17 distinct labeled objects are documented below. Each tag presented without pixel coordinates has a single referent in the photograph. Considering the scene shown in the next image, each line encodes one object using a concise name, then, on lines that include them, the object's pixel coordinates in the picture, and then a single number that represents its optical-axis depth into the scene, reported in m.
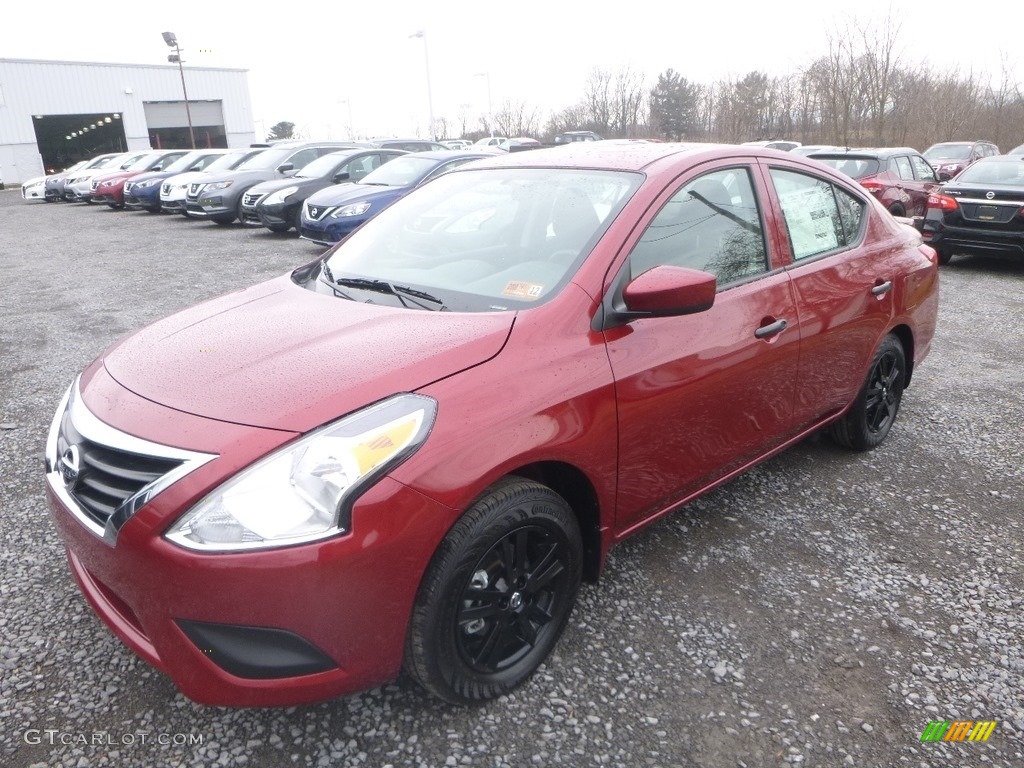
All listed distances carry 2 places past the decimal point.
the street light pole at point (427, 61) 31.20
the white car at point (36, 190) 25.22
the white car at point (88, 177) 22.11
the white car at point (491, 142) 37.67
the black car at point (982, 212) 8.78
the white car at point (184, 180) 16.58
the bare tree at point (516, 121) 57.06
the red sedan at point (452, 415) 1.81
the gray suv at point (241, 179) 14.86
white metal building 39.47
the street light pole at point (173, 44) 37.81
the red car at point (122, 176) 19.77
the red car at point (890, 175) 10.86
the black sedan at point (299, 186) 12.96
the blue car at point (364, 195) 10.66
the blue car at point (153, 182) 18.13
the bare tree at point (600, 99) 55.47
